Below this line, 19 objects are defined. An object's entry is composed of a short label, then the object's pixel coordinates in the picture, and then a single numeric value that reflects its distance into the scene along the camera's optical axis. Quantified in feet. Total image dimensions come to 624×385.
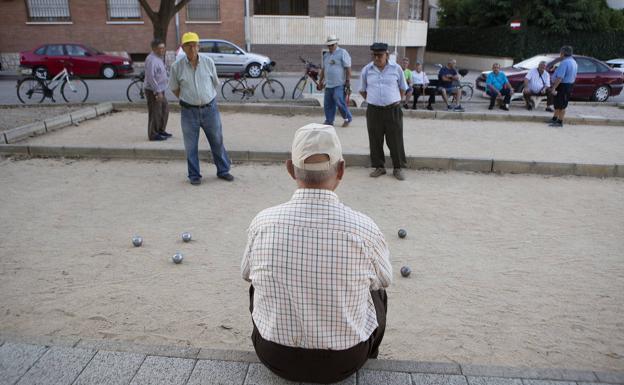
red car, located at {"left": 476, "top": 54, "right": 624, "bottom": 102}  54.24
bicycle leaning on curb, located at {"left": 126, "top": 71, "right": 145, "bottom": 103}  46.55
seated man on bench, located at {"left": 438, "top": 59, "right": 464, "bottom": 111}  46.34
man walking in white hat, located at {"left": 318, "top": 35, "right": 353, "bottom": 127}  33.53
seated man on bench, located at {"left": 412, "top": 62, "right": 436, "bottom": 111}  45.96
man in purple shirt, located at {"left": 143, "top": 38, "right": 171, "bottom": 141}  29.58
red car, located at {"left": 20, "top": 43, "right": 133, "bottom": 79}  68.74
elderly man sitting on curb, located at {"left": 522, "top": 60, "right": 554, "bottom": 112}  48.21
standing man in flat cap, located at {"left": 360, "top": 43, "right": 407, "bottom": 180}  23.67
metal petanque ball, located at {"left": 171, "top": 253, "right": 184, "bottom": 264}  15.52
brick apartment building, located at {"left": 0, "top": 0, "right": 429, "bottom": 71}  83.56
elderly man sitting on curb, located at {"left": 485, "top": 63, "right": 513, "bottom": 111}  47.42
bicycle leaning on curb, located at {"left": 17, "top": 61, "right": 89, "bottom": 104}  45.55
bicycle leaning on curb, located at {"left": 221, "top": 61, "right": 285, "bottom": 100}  49.14
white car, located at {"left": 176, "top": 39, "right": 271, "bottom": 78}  73.46
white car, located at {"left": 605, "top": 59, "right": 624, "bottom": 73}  83.20
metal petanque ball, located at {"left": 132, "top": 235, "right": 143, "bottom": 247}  16.80
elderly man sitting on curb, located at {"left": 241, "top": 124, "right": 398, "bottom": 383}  7.69
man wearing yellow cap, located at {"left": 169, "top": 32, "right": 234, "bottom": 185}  22.27
